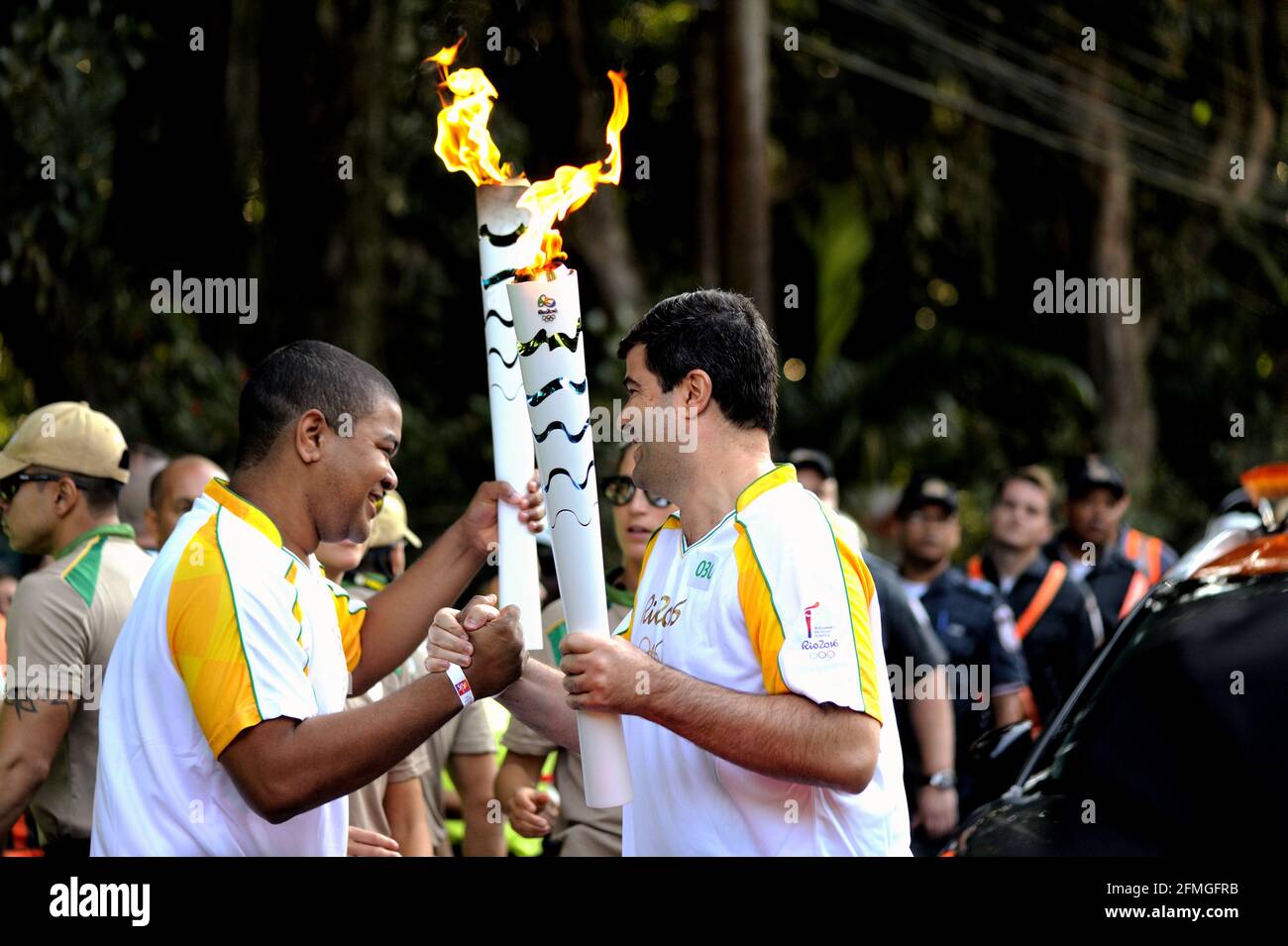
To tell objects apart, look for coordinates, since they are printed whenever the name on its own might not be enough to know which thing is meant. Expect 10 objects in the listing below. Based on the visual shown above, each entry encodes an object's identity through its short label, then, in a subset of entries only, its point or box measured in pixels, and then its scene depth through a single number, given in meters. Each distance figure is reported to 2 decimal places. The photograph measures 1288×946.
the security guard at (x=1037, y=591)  7.09
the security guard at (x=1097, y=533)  7.93
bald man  5.76
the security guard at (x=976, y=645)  6.60
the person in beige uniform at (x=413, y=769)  4.83
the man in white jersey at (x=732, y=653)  2.86
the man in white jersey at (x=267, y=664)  2.88
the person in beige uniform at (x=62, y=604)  4.27
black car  3.42
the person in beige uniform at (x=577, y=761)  4.80
